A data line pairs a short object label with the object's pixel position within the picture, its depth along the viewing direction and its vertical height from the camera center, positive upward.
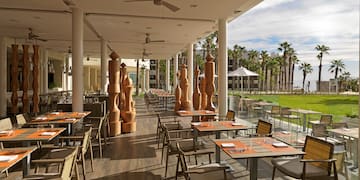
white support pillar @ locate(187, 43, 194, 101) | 15.21 +1.23
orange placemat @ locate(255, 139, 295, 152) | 3.48 -0.79
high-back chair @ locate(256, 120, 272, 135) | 4.83 -0.75
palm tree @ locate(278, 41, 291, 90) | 33.16 +3.91
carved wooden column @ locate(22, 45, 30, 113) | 10.88 +0.32
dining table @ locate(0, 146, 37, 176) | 2.85 -0.79
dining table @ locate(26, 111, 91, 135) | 5.83 -0.75
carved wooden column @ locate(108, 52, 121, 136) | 7.95 -0.26
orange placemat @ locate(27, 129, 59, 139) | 4.16 -0.76
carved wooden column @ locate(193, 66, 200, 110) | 11.08 -0.46
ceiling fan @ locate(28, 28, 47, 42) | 10.26 +1.83
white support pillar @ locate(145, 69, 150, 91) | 34.58 +1.03
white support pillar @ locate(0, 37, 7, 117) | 12.40 +0.44
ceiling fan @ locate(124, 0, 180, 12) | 5.43 +1.61
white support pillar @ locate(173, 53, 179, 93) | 19.77 +1.66
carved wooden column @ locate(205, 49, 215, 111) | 9.03 +0.18
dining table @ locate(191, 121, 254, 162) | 4.89 -0.75
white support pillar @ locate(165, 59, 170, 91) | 22.70 +0.70
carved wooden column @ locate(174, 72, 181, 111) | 12.97 -0.59
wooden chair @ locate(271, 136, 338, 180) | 3.30 -1.01
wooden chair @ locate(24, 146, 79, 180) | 2.92 -0.91
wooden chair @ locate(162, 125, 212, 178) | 4.52 -0.99
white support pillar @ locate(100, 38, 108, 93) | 13.05 +0.90
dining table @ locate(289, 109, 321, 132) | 7.74 -0.78
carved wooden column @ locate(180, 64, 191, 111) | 12.60 -0.21
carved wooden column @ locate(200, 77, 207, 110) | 10.14 -0.43
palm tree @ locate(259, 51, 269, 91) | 37.01 +3.42
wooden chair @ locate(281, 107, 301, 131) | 8.56 -0.90
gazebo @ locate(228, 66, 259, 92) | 13.35 +0.60
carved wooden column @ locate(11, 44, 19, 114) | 11.10 +0.29
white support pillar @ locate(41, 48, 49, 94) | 17.19 +0.82
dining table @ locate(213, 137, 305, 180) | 3.27 -0.79
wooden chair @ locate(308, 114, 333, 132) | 5.83 -0.74
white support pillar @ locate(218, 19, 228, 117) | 8.58 +0.51
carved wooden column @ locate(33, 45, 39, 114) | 10.95 +0.28
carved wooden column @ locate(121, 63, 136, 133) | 8.42 -0.75
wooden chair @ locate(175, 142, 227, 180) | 3.17 -1.02
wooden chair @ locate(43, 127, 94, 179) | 4.09 -0.99
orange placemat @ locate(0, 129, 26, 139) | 4.17 -0.76
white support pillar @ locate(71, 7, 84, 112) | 7.94 +0.54
